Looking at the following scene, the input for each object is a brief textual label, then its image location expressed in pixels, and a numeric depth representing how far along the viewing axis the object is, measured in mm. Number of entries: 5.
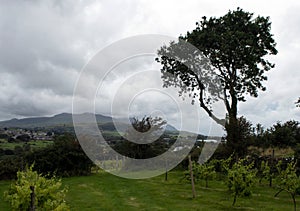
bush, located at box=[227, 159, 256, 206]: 8461
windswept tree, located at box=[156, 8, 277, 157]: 18484
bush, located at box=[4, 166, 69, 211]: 4991
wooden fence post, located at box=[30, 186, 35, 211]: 4398
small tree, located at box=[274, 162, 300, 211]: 8677
